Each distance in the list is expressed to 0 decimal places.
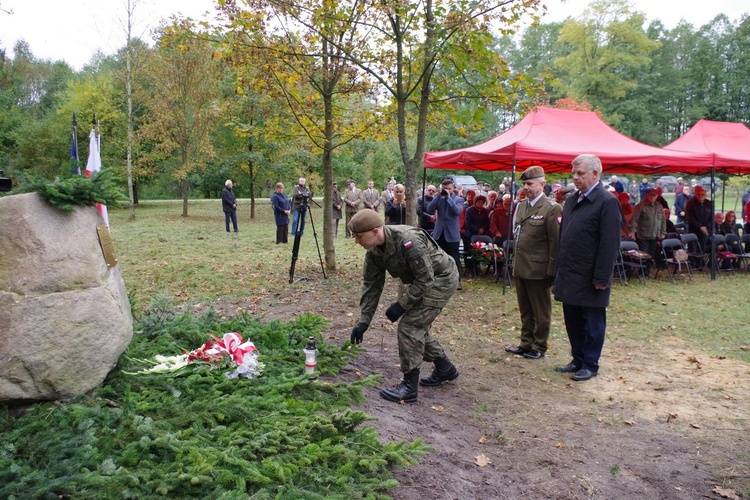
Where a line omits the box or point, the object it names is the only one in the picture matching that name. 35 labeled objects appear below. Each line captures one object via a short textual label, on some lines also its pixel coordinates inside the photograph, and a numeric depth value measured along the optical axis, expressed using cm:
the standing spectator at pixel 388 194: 1698
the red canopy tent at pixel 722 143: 1123
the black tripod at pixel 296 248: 947
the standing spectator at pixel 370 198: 1614
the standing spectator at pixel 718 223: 1253
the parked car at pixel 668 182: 4178
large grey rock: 306
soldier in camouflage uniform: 431
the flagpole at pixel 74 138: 505
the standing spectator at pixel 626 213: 1106
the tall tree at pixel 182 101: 2069
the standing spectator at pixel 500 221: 1062
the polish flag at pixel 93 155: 657
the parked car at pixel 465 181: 2875
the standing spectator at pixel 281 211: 1465
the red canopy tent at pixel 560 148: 965
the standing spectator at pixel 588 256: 505
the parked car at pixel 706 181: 3502
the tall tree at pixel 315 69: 798
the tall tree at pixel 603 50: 4138
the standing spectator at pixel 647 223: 1105
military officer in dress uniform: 586
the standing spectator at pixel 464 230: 1091
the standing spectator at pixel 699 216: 1194
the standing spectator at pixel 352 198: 1636
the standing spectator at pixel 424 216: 1131
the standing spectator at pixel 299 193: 1223
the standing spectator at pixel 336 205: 1667
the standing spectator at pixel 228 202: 1761
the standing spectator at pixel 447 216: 920
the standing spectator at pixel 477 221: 1105
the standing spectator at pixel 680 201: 1607
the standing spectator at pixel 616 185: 1973
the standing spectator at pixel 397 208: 1280
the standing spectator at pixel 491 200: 1172
